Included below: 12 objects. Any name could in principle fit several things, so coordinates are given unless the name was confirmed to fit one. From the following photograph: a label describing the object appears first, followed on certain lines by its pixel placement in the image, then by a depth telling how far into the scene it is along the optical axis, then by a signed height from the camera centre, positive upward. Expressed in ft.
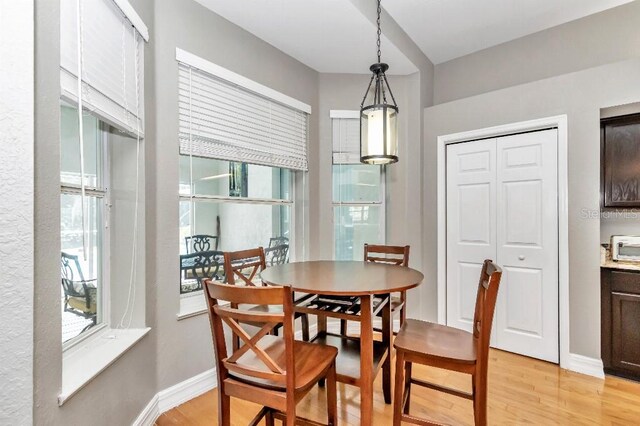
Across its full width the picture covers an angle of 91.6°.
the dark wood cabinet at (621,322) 7.66 -2.77
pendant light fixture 6.04 +1.62
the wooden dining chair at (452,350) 4.90 -2.30
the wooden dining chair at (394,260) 8.09 -1.39
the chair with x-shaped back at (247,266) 7.00 -1.31
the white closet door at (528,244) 8.82 -0.93
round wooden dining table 5.33 -1.54
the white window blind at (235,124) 7.29 +2.49
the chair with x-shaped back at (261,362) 3.95 -2.18
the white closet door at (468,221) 9.92 -0.26
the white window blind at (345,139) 11.06 +2.66
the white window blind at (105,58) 4.26 +2.51
